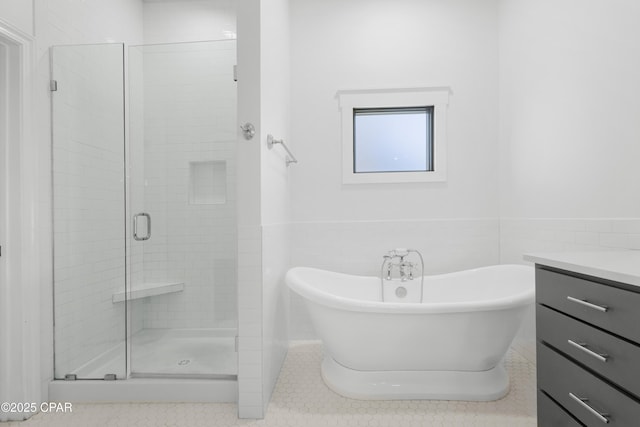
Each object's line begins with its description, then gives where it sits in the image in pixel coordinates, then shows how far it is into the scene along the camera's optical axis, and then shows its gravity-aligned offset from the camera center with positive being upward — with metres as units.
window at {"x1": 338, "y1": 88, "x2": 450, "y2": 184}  2.81 +0.63
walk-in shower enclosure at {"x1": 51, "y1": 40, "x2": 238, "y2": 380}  2.08 +0.01
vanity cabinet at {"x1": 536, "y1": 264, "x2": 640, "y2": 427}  0.96 -0.43
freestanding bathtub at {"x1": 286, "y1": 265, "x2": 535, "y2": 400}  1.80 -0.71
